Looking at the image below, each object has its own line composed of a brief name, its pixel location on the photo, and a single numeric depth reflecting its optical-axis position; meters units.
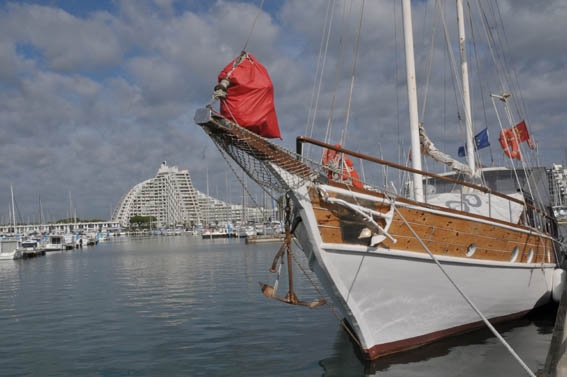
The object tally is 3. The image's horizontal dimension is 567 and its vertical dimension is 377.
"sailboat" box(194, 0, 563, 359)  6.79
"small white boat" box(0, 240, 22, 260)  43.84
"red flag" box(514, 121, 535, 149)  15.40
